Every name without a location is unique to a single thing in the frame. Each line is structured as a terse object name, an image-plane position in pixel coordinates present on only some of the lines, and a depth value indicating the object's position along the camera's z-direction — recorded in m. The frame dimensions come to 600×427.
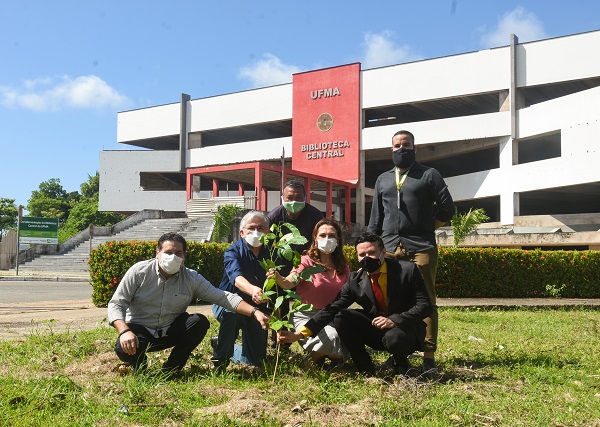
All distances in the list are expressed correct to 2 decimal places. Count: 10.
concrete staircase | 27.15
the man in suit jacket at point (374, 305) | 4.51
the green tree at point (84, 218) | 53.24
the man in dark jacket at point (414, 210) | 5.13
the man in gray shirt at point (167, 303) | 4.43
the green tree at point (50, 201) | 62.09
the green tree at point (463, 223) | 21.06
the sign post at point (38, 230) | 24.09
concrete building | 27.97
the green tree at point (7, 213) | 58.59
